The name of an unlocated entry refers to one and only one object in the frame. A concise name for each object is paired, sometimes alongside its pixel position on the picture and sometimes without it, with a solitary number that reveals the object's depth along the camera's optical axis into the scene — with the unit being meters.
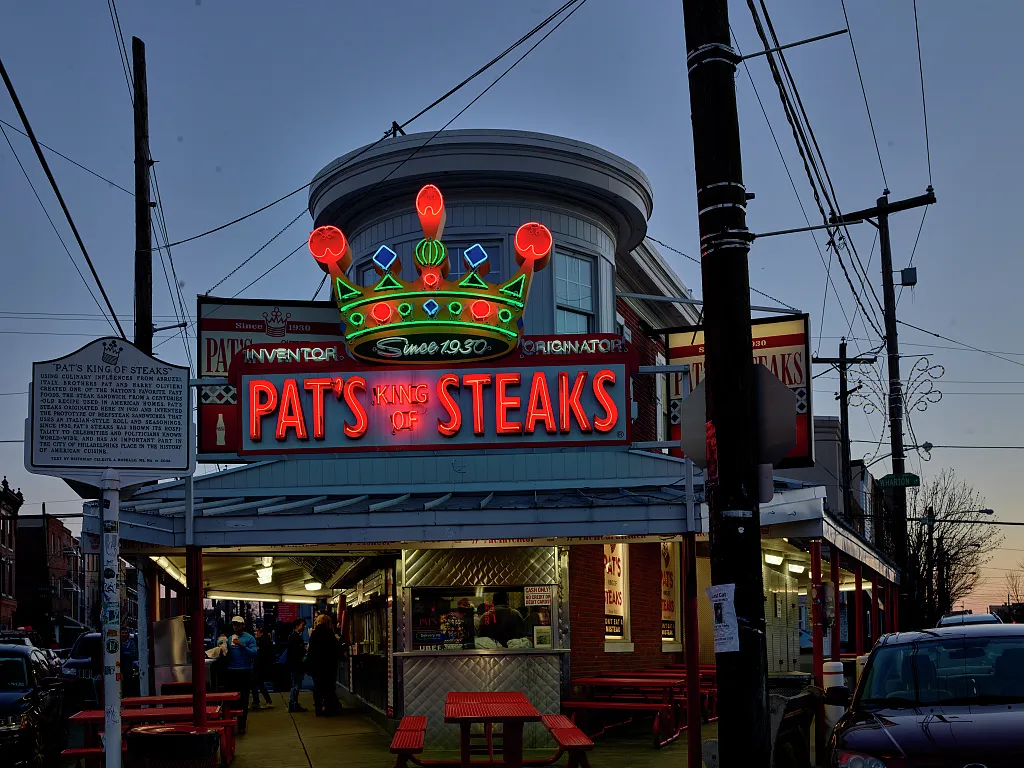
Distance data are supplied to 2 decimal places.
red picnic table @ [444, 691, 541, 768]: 11.66
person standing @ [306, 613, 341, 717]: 21.27
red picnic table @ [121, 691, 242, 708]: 15.43
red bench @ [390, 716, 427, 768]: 11.84
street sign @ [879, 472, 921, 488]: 26.91
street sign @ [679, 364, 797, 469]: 7.71
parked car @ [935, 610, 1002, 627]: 17.30
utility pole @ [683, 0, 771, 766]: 7.37
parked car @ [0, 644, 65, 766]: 14.45
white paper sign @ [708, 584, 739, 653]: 7.37
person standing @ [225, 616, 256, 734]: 19.94
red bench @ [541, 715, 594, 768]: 11.33
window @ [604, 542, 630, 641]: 18.69
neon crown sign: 14.95
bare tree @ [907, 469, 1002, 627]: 44.09
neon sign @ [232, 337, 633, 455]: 13.69
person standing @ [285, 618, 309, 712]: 23.11
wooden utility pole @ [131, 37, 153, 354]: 18.25
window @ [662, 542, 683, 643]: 21.44
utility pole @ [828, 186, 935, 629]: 27.42
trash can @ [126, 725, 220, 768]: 10.44
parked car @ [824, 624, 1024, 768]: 7.78
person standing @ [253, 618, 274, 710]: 25.77
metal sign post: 8.67
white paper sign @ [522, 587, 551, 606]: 16.41
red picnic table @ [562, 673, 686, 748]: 15.60
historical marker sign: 9.18
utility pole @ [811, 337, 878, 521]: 34.94
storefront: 13.29
